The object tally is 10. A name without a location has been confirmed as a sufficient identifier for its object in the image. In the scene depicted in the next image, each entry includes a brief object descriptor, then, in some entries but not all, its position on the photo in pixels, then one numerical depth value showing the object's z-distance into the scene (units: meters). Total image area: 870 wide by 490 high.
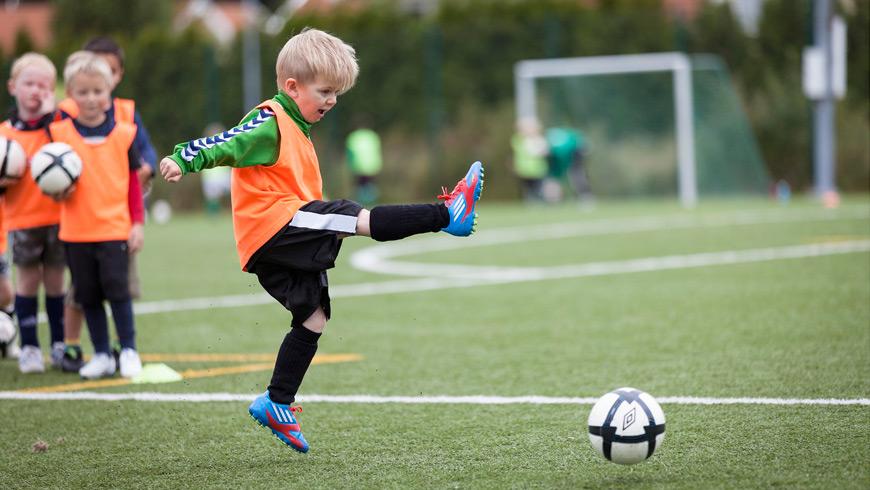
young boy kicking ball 9.38
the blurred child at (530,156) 48.69
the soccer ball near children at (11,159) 13.32
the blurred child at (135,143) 13.57
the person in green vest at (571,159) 48.22
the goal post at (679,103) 45.87
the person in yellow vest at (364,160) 51.81
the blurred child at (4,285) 14.77
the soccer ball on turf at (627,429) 8.50
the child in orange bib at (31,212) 13.80
